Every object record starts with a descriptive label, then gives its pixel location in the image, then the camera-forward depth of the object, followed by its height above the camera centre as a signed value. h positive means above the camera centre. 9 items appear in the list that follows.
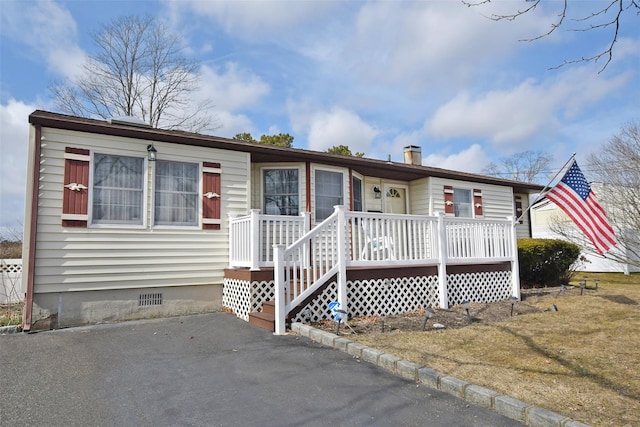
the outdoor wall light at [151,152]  7.66 +1.88
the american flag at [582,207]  7.84 +0.74
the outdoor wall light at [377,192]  11.68 +1.60
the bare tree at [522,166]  38.95 +8.06
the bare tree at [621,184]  14.69 +2.34
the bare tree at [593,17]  3.64 +2.14
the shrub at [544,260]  11.46 -0.45
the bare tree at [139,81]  19.89 +8.79
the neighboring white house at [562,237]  17.67 +0.59
